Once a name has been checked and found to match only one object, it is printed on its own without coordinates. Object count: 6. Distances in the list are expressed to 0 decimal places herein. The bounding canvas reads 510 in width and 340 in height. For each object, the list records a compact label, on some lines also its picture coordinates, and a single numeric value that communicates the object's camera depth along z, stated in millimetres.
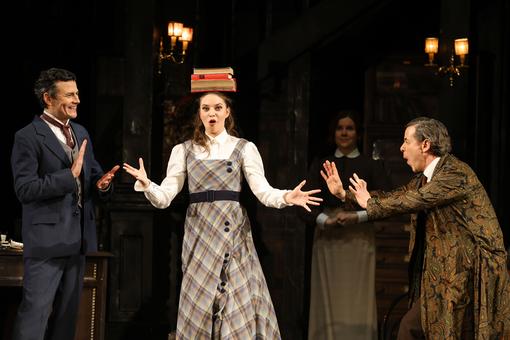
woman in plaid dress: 11266
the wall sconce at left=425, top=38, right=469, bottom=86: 16547
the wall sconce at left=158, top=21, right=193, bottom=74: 16906
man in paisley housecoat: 10687
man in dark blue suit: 10992
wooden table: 12469
